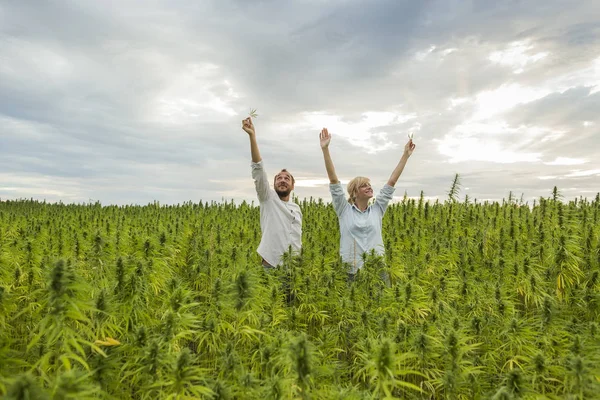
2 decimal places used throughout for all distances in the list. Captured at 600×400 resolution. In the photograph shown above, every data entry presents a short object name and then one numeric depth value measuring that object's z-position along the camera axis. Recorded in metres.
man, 6.28
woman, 6.32
